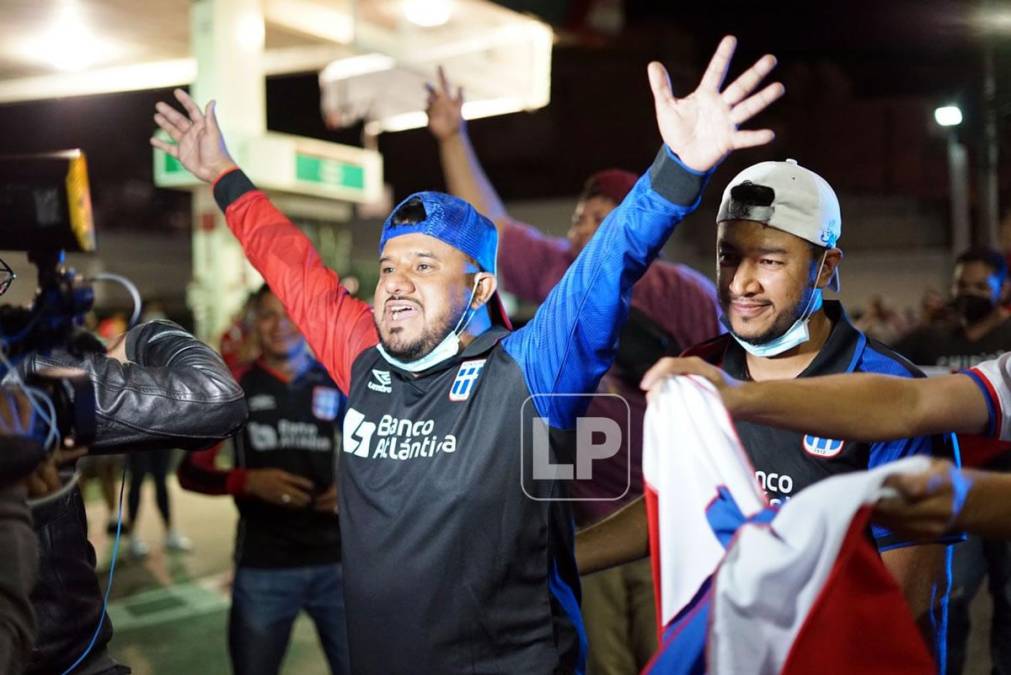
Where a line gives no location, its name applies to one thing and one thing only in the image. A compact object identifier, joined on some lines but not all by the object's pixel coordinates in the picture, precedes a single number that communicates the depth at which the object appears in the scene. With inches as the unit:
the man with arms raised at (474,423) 90.7
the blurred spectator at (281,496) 158.4
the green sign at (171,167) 398.9
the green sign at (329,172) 439.5
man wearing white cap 94.9
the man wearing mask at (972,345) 179.9
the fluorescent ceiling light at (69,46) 377.7
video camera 80.4
